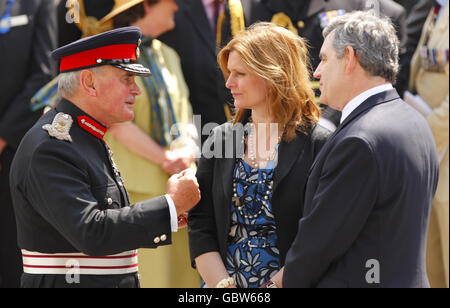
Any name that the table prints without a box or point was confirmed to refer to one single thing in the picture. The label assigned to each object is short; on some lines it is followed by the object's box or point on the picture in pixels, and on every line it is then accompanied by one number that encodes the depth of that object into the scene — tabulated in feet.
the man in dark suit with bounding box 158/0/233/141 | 37.29
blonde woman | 22.67
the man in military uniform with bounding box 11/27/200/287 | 20.29
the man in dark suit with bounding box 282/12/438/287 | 18.53
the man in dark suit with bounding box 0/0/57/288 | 35.45
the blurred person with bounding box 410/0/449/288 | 35.83
